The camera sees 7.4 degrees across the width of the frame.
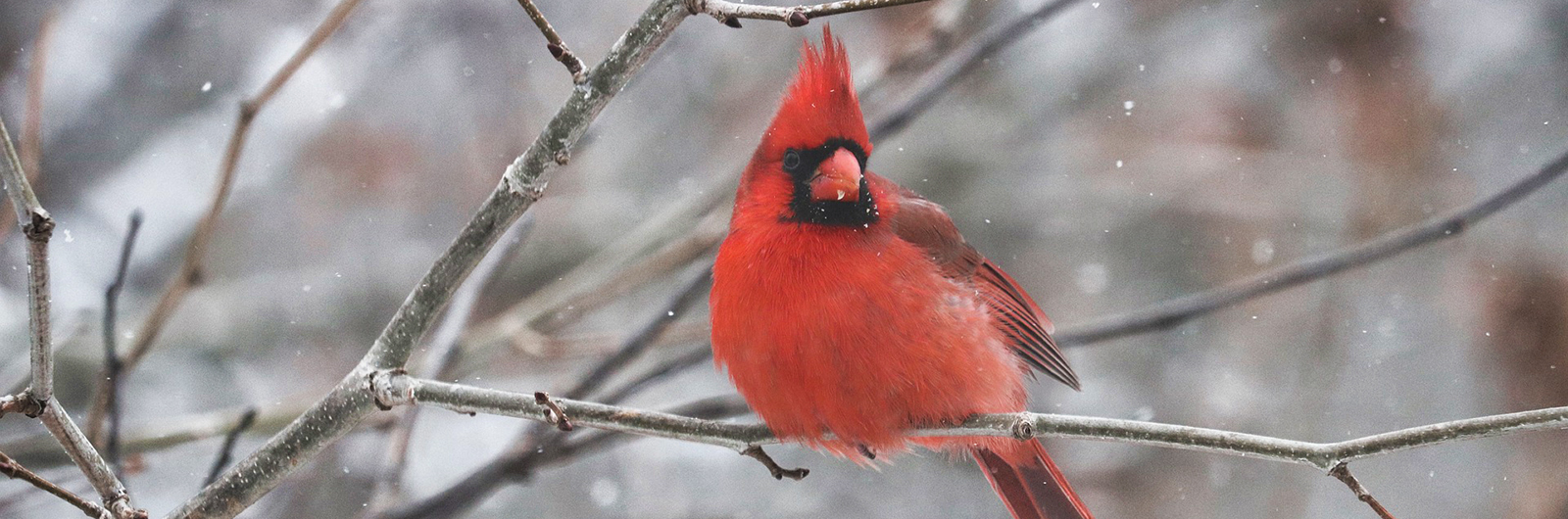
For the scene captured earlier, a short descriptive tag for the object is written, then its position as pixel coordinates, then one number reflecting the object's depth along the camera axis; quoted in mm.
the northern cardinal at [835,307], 2857
